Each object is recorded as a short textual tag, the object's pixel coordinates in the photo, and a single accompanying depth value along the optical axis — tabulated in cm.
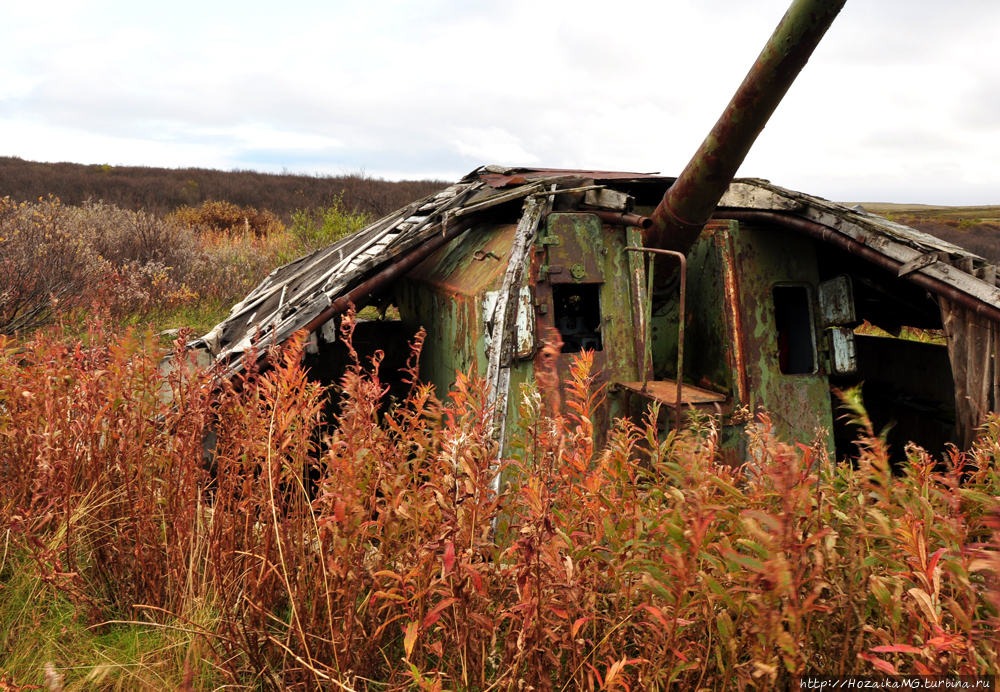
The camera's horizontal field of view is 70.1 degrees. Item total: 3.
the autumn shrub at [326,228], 1382
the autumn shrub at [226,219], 2222
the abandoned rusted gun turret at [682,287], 381
